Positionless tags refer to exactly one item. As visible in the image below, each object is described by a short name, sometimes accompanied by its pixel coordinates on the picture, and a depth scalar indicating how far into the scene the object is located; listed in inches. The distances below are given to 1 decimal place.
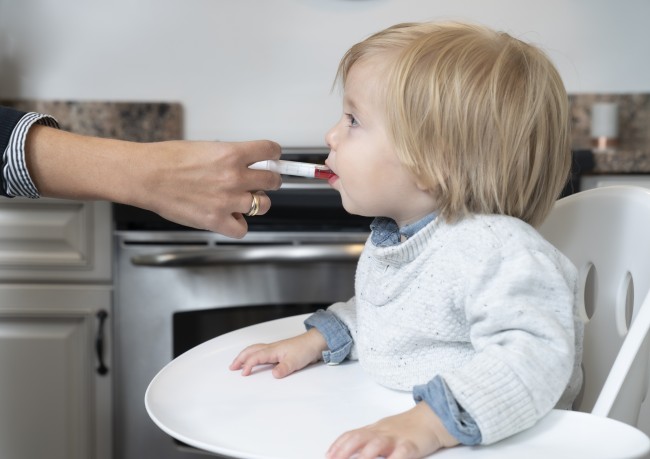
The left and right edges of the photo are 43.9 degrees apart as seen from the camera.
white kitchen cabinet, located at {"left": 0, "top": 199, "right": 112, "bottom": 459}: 72.3
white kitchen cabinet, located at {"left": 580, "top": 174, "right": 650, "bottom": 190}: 71.8
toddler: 29.3
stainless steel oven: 69.9
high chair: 27.9
